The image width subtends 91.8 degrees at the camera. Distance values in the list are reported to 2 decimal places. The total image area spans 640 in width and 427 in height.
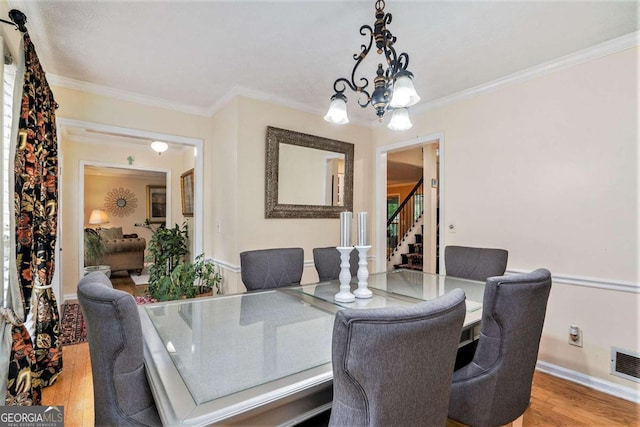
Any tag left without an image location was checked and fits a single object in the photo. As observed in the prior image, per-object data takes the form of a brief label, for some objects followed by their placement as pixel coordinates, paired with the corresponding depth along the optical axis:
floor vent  2.11
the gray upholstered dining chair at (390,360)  0.74
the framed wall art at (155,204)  8.19
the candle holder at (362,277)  1.74
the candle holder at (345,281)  1.69
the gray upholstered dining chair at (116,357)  0.97
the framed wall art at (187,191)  4.91
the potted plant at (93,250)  5.03
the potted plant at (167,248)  4.53
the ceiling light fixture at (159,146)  4.18
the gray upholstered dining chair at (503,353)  1.18
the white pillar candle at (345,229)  1.63
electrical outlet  2.36
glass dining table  0.81
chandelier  1.55
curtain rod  1.76
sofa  6.03
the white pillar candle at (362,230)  1.69
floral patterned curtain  1.65
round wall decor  7.89
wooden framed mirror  3.27
